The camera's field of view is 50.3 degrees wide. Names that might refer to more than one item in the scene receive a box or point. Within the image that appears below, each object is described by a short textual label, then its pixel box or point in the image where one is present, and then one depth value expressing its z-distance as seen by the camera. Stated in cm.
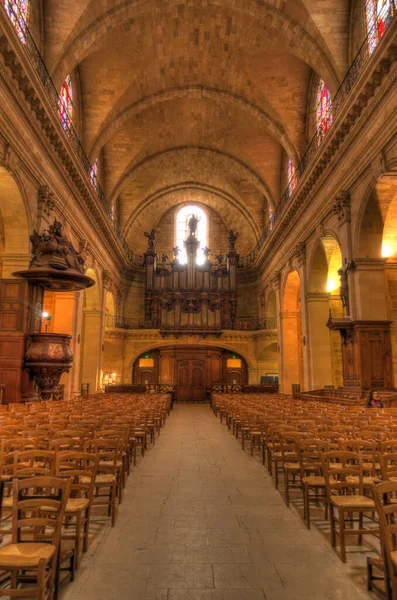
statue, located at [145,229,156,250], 3084
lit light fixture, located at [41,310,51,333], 1692
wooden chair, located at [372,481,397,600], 287
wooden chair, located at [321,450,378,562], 387
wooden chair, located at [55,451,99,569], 369
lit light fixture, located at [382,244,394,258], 1573
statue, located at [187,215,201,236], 3162
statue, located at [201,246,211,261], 3117
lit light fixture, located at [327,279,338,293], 1903
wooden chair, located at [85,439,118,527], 459
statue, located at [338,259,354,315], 1439
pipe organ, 2880
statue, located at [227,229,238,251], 3089
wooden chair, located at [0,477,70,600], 270
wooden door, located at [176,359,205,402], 2806
